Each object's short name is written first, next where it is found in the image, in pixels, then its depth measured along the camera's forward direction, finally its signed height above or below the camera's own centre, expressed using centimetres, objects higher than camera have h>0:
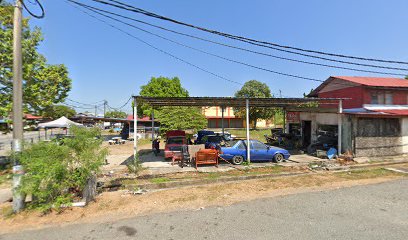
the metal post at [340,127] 1355 -42
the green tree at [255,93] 3988 +549
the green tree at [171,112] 2865 +120
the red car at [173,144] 1339 -139
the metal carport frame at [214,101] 1161 +123
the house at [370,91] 1713 +231
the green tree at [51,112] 1403 +66
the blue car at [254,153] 1234 -180
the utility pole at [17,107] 606 +42
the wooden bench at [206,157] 1162 -184
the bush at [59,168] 598 -128
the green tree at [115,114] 8700 +301
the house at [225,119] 5019 +43
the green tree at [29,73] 1102 +276
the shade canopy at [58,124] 2158 -18
